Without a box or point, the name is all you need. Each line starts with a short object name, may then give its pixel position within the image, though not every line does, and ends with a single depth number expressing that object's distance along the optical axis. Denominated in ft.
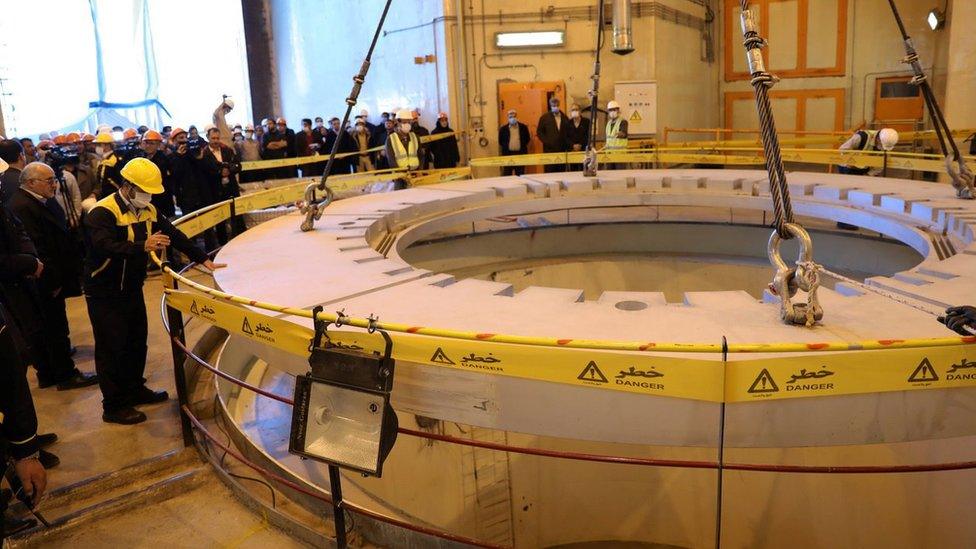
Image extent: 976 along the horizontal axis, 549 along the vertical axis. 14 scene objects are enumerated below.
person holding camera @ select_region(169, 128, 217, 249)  30.83
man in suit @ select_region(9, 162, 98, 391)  18.10
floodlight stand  9.91
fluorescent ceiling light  47.32
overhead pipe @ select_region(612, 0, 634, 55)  23.90
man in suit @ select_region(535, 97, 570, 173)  44.50
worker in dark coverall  15.02
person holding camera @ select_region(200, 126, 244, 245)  31.17
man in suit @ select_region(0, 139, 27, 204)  19.90
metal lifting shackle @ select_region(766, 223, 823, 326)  10.10
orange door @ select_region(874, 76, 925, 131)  49.32
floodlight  8.62
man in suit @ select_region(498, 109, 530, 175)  45.37
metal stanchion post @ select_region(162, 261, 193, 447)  14.20
